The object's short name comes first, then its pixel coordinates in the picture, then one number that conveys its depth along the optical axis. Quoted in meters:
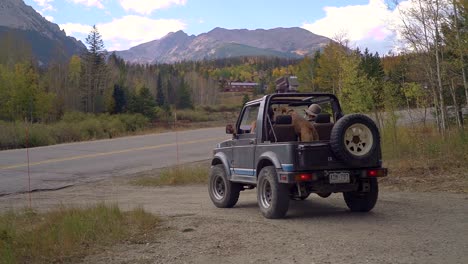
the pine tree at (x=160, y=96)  93.36
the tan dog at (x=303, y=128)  9.23
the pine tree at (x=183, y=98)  100.38
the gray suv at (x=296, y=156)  8.45
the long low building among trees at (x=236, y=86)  129.36
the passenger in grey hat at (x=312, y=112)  10.03
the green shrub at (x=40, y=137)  35.66
